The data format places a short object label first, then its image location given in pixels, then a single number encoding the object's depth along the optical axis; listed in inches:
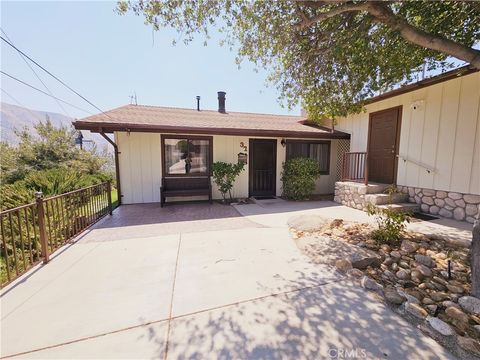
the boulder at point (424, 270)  105.1
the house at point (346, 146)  185.6
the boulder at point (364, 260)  112.3
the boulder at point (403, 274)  102.9
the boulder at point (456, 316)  73.7
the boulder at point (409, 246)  128.3
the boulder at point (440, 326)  68.3
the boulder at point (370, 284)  94.1
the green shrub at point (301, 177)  293.7
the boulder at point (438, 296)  87.3
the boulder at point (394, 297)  84.8
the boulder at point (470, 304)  79.3
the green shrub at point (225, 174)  274.2
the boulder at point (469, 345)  61.8
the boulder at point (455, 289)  91.9
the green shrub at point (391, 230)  138.5
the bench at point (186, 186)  262.8
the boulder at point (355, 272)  105.3
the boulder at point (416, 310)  77.0
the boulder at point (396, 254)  121.7
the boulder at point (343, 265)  111.1
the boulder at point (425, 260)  114.1
